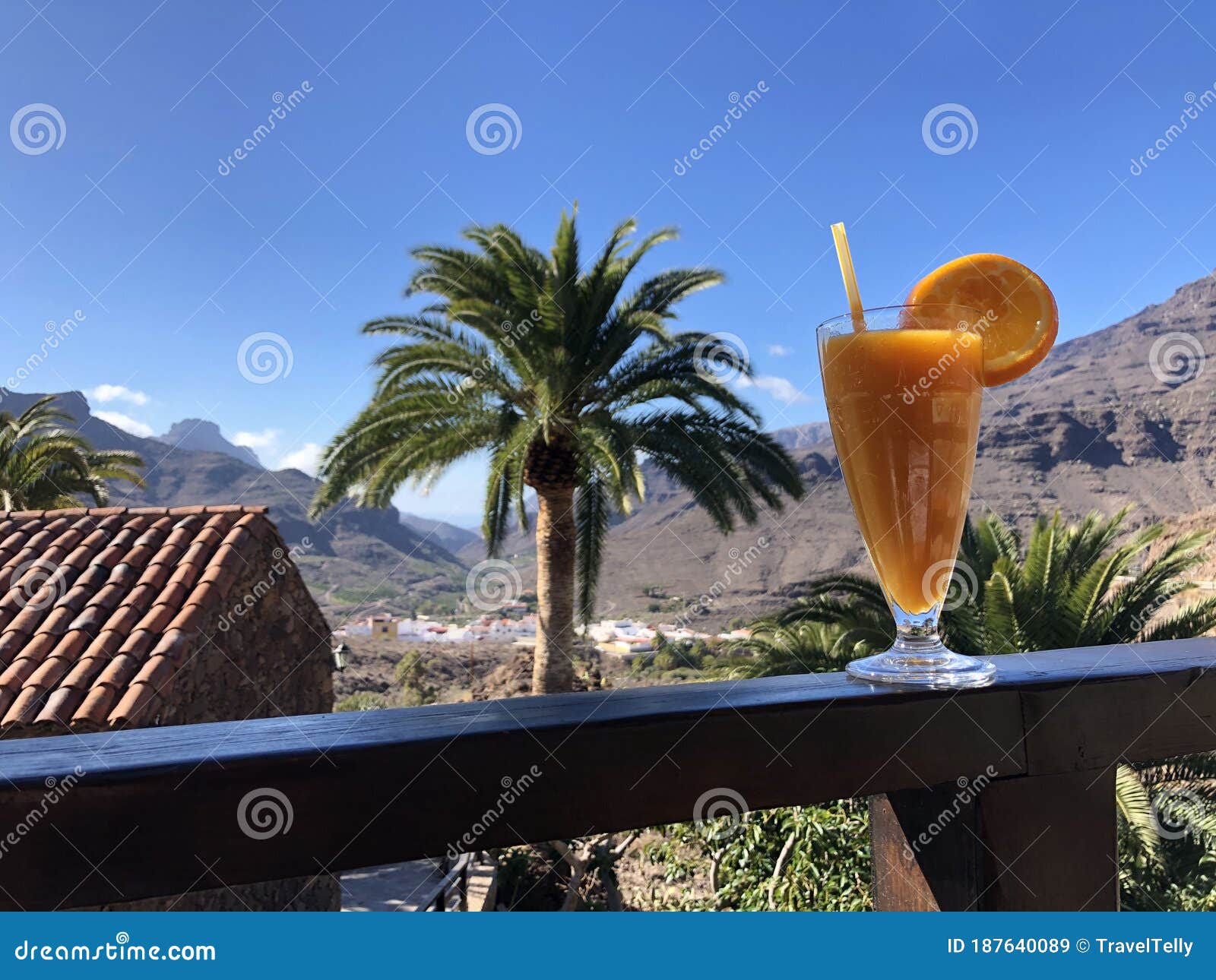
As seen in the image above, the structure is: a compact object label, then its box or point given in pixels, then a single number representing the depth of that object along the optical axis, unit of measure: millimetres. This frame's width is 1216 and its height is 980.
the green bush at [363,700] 19111
